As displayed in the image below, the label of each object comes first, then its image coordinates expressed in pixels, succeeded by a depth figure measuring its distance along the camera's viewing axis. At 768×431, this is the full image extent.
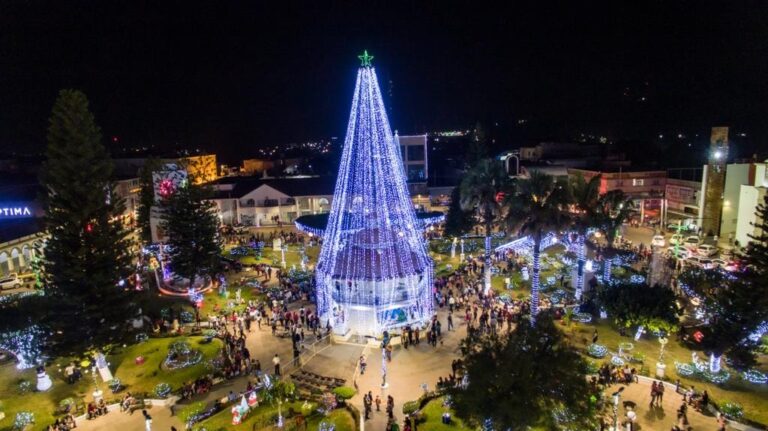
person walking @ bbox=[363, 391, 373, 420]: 20.25
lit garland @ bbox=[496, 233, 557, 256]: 38.78
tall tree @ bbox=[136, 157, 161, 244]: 44.94
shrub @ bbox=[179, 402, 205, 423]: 19.97
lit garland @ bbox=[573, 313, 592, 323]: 28.81
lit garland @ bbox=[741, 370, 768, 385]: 21.98
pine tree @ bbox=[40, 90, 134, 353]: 23.91
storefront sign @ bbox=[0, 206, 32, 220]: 46.09
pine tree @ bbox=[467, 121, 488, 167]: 61.22
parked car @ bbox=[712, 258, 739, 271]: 32.94
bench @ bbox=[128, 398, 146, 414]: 21.99
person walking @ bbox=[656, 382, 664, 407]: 20.30
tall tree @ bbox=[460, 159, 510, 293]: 33.97
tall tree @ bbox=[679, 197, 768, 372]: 21.73
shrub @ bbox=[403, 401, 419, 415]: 19.91
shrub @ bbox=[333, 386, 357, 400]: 20.84
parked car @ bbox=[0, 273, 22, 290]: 36.88
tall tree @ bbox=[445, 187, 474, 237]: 45.47
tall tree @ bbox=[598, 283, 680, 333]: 25.16
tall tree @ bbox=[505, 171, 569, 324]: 27.41
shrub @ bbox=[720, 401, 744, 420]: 18.91
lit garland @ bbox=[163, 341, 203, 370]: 25.34
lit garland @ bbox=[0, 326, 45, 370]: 23.67
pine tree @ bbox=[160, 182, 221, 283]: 36.84
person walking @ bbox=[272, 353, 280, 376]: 24.07
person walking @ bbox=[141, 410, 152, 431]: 20.08
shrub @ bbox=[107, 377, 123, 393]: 23.75
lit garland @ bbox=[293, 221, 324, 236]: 33.82
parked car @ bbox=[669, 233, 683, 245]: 41.85
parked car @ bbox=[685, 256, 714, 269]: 35.72
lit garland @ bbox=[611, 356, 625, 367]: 23.08
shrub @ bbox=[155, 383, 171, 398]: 22.57
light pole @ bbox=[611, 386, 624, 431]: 18.32
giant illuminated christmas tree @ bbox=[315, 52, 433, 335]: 26.48
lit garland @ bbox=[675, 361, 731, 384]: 22.14
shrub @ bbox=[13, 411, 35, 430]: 20.44
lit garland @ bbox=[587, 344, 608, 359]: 24.42
